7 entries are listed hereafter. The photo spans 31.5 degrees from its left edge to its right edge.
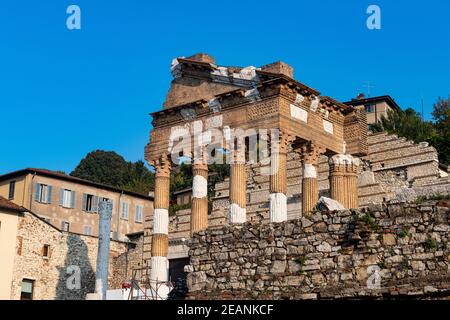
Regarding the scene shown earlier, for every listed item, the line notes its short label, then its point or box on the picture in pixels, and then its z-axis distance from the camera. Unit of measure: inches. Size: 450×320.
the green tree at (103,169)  3595.0
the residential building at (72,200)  2148.1
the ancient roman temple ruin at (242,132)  1328.7
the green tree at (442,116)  2499.6
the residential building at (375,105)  3206.2
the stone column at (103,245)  1218.0
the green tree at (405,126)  2490.7
